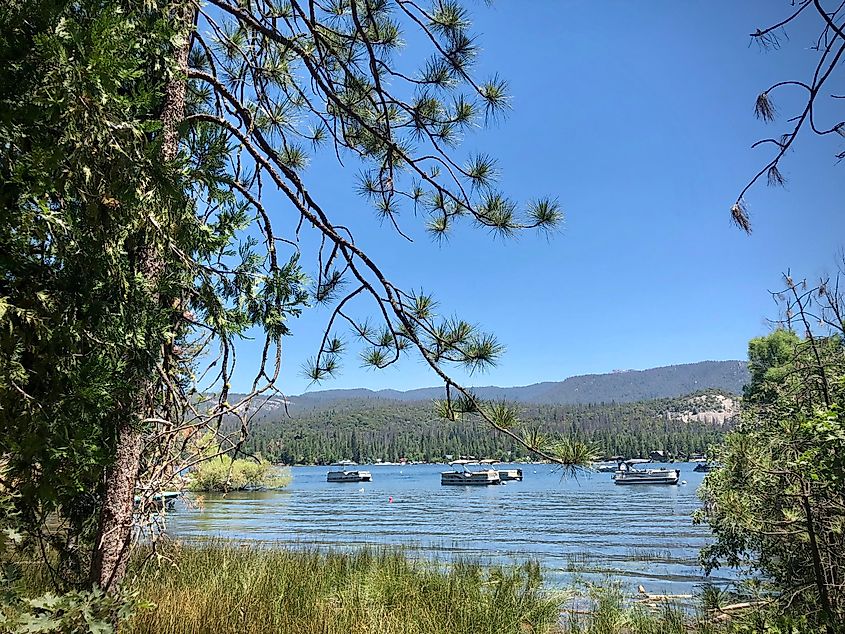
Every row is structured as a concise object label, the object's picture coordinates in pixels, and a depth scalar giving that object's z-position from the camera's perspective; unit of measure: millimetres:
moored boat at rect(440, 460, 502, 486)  53775
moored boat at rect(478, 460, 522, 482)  63281
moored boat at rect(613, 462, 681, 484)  47569
